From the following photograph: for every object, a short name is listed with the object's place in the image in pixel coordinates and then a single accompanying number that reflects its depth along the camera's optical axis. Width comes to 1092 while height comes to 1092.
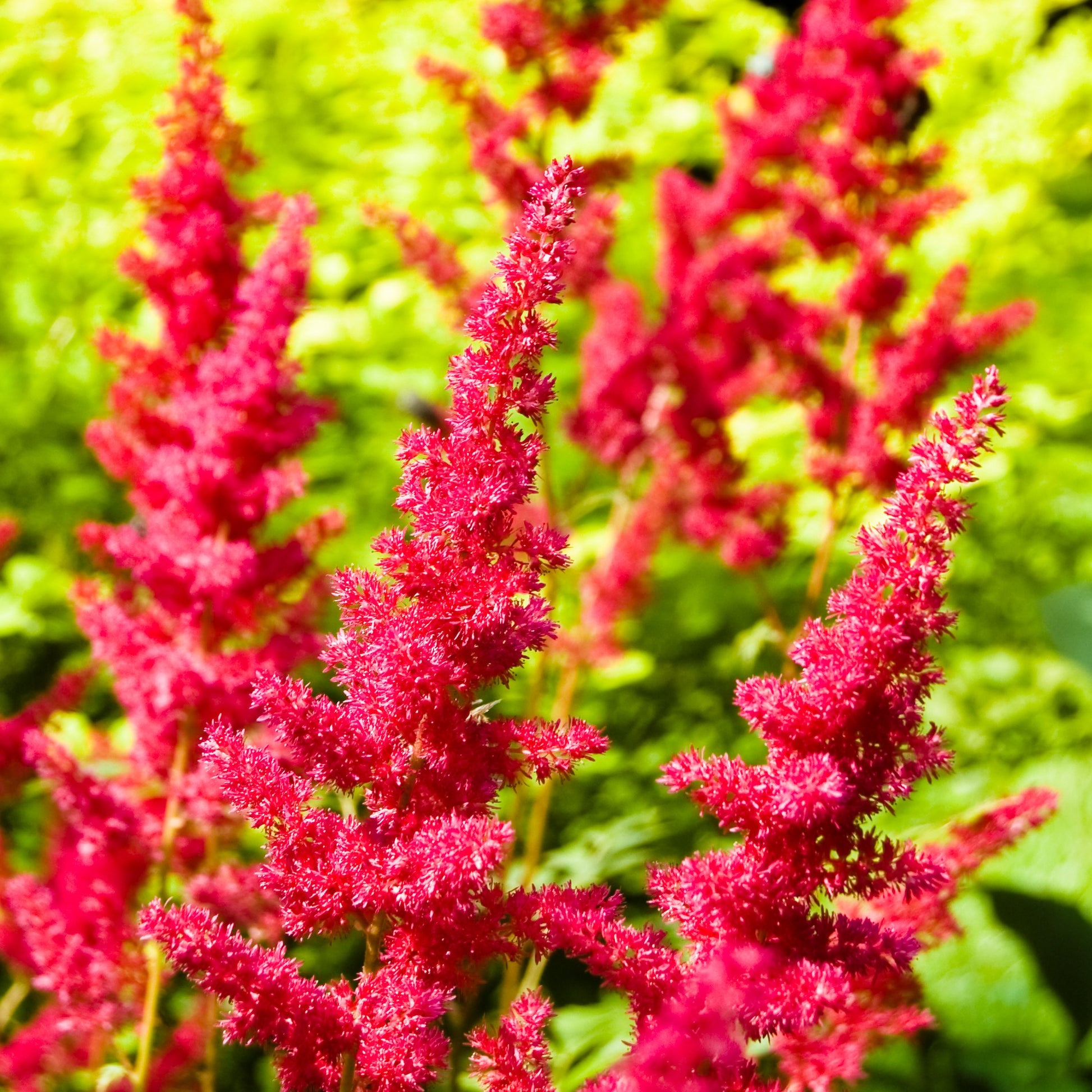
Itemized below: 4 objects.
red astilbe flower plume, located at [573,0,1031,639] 1.42
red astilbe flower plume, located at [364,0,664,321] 1.42
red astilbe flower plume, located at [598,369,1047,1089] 0.72
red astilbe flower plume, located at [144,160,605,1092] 0.72
